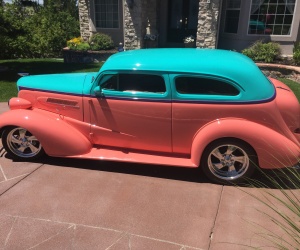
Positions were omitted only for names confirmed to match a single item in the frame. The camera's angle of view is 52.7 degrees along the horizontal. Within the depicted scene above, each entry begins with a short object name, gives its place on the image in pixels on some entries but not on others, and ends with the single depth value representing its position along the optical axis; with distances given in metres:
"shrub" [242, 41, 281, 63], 11.27
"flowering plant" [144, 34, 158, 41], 13.77
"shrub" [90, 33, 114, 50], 13.63
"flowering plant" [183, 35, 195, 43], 13.69
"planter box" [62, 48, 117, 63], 13.13
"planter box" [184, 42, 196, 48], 13.84
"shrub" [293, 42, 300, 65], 10.69
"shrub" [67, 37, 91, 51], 13.59
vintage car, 3.94
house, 11.99
